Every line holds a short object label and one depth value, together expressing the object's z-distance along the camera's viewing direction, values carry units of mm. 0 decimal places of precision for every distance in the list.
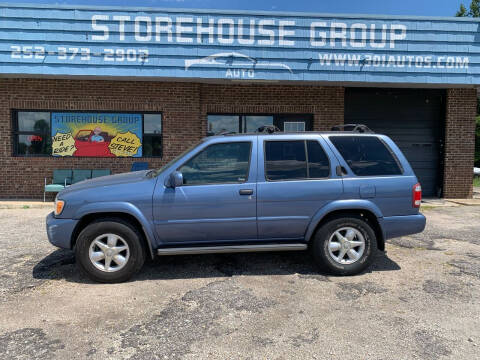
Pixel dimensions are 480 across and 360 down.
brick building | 8641
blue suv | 4031
